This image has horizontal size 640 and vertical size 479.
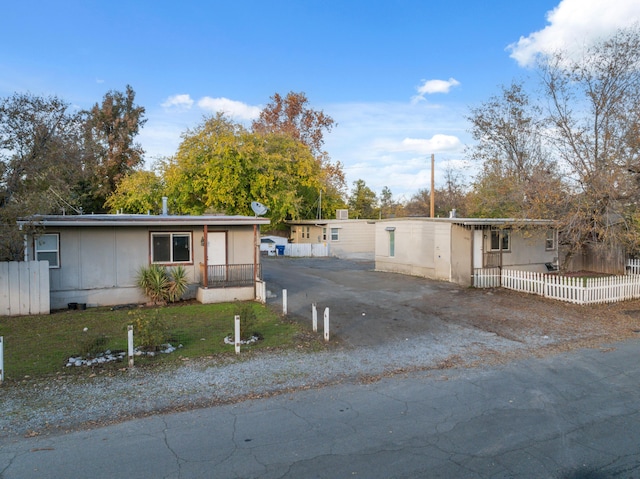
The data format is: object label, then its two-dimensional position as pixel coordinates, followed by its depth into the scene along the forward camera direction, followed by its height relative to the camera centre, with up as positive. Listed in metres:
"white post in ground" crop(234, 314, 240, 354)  8.35 -1.99
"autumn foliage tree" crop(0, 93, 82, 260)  11.41 +1.87
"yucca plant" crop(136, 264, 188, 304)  14.04 -1.79
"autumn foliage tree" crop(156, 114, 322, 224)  26.44 +3.20
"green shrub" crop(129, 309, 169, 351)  8.47 -2.02
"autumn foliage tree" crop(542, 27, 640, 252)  13.59 +1.92
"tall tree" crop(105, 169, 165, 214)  30.12 +2.33
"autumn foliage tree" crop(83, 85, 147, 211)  38.66 +7.67
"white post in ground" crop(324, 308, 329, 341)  9.51 -2.10
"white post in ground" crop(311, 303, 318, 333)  10.26 -2.22
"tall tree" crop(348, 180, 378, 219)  52.62 +2.99
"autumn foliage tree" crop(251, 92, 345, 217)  42.00 +9.69
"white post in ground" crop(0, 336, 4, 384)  6.87 -2.16
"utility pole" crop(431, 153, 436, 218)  28.05 +3.00
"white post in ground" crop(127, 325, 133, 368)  7.64 -2.00
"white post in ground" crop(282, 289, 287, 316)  12.38 -2.11
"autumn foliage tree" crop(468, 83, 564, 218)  14.73 +2.30
